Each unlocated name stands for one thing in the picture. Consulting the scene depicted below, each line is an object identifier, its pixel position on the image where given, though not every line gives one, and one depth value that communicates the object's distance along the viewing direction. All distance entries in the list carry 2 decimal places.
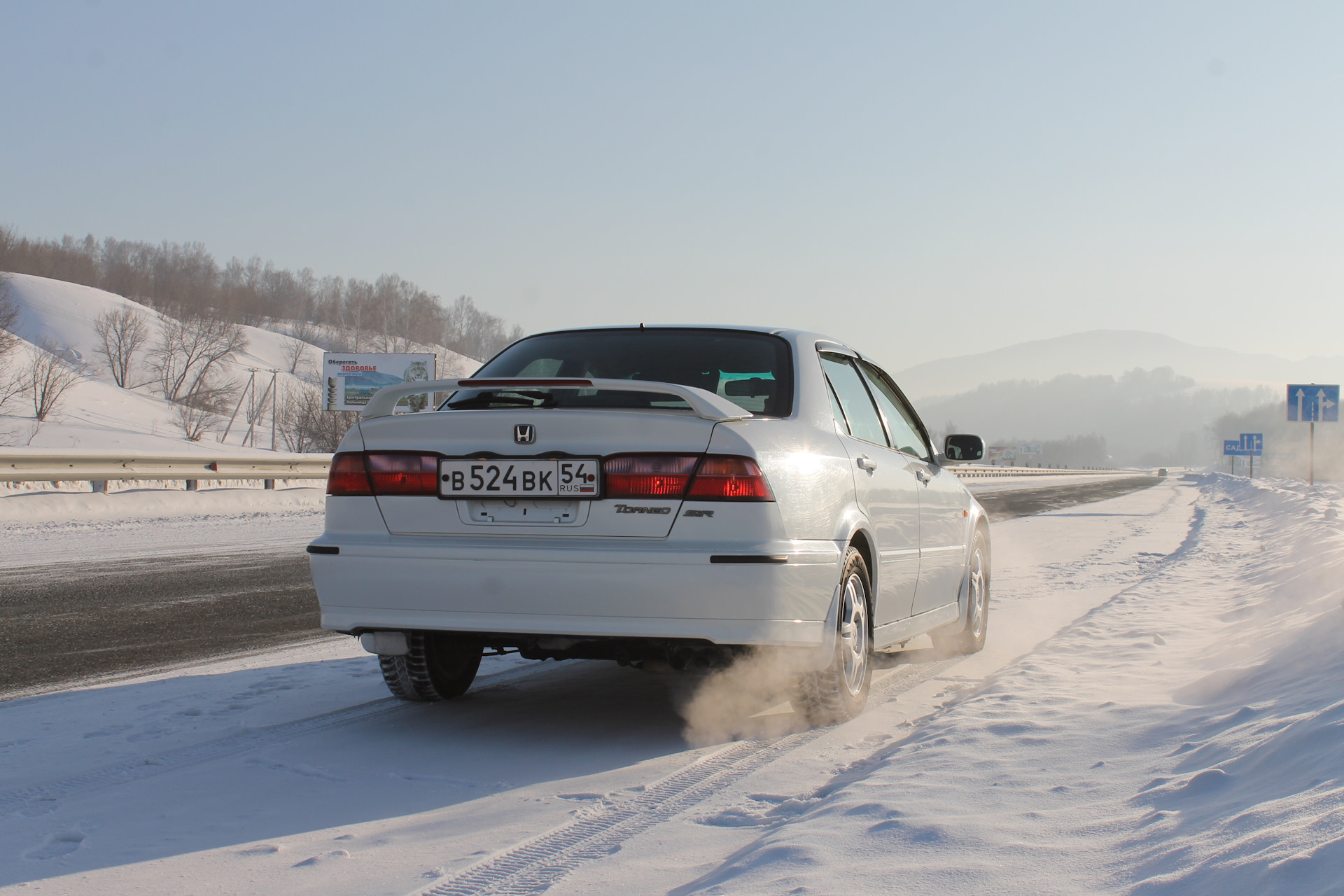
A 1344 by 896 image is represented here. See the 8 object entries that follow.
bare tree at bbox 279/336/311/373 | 129.38
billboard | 43.94
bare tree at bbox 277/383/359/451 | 56.34
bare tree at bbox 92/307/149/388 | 100.56
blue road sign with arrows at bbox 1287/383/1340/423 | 26.30
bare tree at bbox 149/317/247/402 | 92.31
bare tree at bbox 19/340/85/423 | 65.75
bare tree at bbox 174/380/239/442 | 84.06
